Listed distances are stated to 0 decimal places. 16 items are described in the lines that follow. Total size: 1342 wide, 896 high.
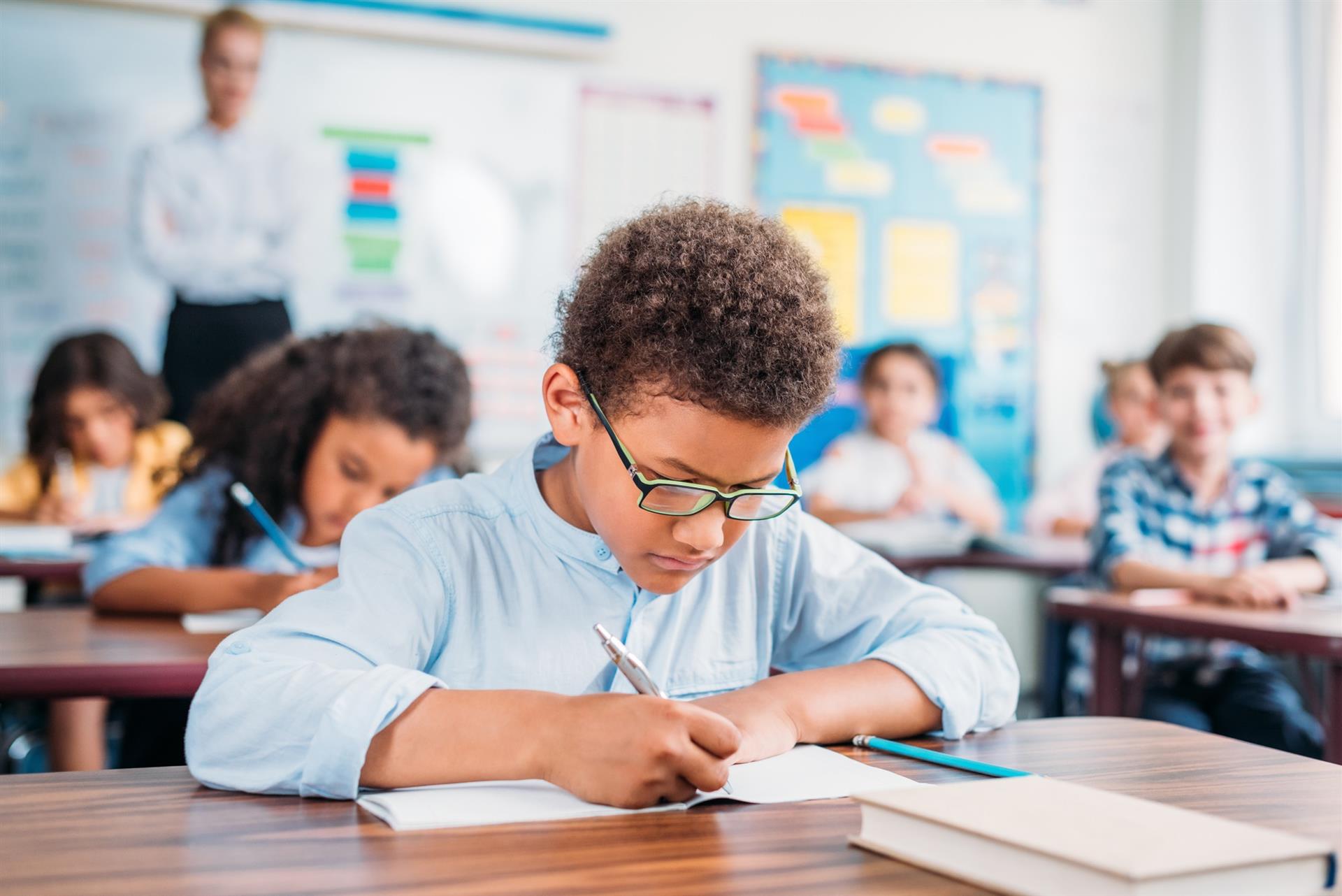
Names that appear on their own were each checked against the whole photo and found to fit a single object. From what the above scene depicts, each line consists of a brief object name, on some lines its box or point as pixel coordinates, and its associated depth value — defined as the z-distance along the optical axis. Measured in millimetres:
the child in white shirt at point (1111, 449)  4488
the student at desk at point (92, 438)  3549
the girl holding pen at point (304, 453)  2033
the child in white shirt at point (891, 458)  4219
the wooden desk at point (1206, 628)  1899
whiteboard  4020
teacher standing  4051
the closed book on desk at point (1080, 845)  608
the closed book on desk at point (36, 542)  2740
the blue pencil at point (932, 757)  911
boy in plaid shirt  2555
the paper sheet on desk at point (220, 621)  1727
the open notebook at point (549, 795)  788
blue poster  4816
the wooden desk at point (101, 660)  1375
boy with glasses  858
